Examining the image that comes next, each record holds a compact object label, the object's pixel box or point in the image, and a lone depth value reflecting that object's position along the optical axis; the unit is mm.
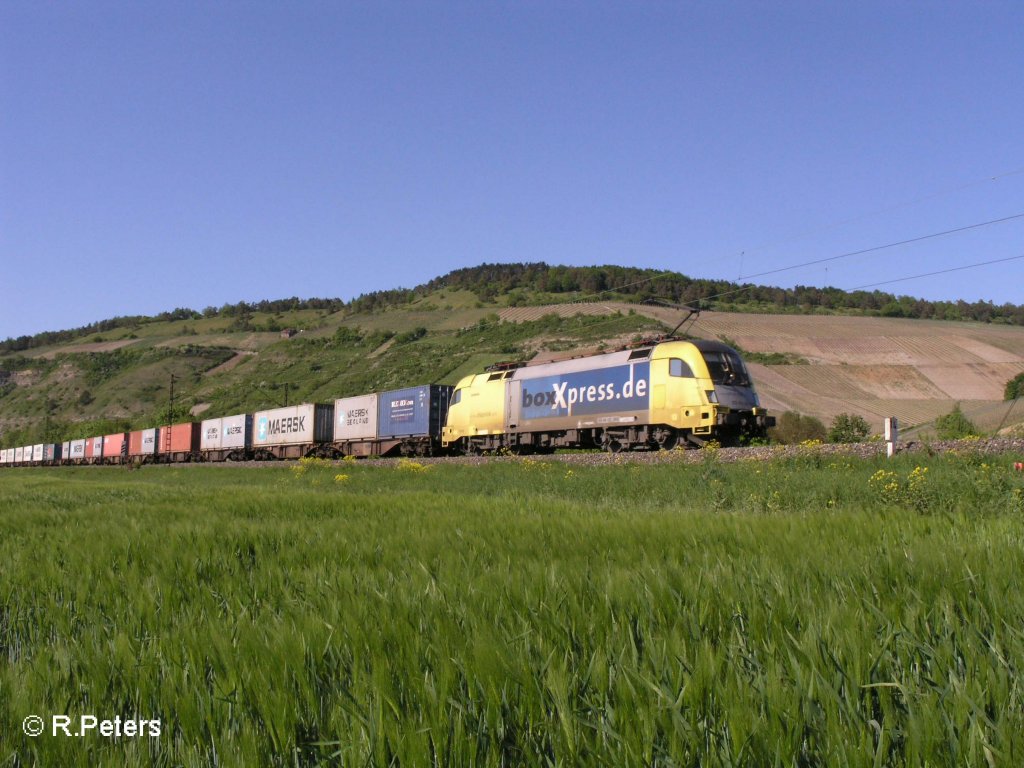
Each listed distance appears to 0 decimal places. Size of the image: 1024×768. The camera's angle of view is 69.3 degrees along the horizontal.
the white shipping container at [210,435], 61606
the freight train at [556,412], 26359
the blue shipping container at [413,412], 41438
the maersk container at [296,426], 50719
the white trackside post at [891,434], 17922
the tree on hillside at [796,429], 39656
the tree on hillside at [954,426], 33709
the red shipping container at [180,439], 64062
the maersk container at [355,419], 45875
